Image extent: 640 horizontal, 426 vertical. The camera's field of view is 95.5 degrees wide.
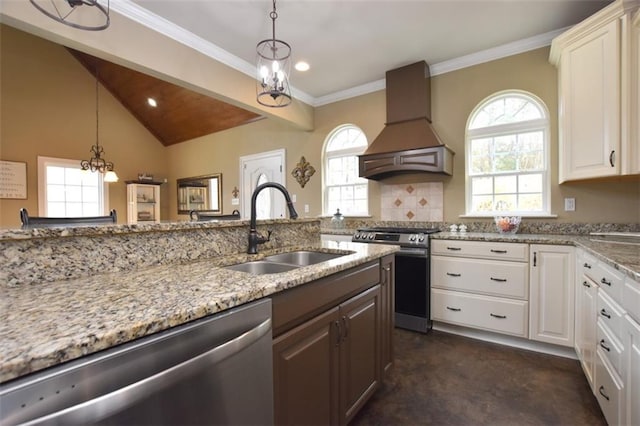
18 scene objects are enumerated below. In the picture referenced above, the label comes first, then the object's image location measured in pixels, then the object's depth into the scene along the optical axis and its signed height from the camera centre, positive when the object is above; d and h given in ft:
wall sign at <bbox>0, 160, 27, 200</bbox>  15.43 +1.74
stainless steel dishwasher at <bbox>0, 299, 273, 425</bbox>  1.69 -1.21
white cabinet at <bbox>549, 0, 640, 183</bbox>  6.46 +2.77
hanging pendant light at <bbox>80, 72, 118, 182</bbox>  15.48 +2.36
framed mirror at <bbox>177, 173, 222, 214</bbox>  19.19 +1.24
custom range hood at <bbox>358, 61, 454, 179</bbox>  9.84 +2.68
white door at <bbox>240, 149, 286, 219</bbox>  15.75 +1.86
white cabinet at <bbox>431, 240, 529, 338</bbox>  7.95 -2.19
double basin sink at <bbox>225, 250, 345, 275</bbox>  5.01 -0.97
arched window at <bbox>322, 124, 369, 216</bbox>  13.15 +1.73
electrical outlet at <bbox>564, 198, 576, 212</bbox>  8.80 +0.17
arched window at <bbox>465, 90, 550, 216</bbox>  9.45 +1.84
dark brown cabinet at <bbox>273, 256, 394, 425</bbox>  3.55 -2.00
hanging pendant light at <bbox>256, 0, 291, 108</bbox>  7.13 +4.54
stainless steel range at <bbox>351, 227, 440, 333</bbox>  9.08 -2.20
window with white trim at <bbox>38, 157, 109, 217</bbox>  16.90 +1.34
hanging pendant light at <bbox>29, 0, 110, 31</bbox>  6.49 +4.64
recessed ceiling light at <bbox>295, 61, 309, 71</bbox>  10.65 +5.41
